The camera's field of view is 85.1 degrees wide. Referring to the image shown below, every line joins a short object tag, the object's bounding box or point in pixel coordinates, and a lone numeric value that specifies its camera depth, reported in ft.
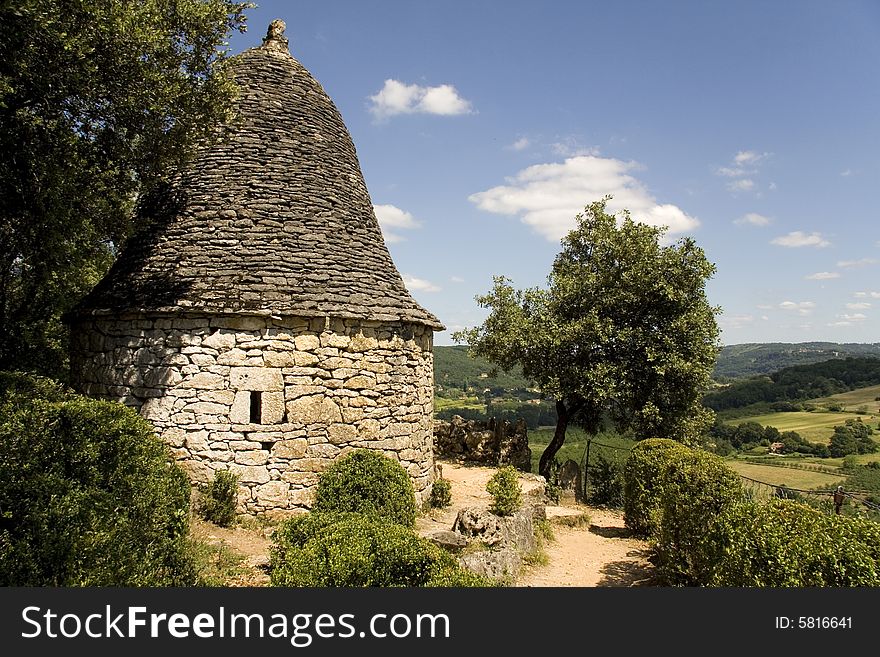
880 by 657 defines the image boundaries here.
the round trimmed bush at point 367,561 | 15.78
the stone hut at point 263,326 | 28.78
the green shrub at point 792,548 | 14.92
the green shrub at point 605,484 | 56.03
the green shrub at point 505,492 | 32.12
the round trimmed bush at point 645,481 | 36.19
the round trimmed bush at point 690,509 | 25.20
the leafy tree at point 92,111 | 23.39
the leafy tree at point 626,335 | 52.01
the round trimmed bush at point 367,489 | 26.08
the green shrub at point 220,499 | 27.04
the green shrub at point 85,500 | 14.40
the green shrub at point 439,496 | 36.06
